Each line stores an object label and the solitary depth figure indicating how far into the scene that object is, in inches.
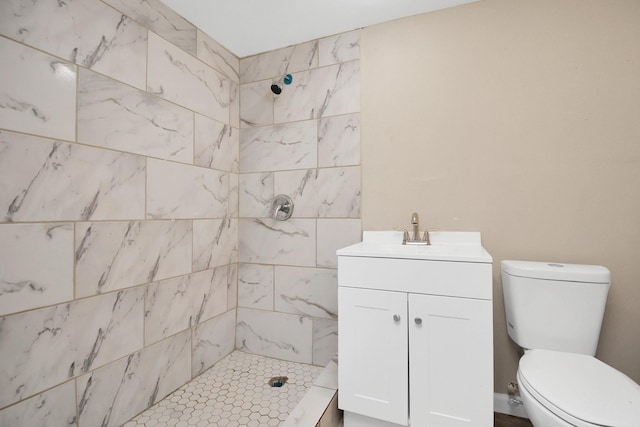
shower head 75.0
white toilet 36.5
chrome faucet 63.8
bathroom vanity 45.5
